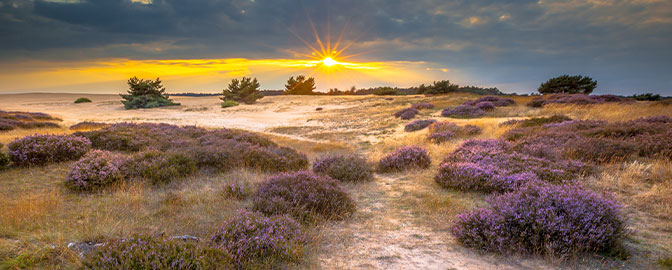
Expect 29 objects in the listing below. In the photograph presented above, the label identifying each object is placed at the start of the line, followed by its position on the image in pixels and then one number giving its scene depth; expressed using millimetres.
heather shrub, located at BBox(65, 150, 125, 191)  6100
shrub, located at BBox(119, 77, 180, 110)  43281
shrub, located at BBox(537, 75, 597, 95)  36628
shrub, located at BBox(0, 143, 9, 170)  7225
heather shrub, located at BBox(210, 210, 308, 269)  3572
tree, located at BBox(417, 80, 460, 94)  48653
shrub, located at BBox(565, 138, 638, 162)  7828
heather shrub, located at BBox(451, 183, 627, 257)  3734
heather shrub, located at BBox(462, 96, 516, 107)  25712
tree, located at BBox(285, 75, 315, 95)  75750
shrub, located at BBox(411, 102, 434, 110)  28344
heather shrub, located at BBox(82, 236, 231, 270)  2959
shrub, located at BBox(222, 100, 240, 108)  45750
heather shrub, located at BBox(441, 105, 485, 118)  21719
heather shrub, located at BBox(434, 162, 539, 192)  6270
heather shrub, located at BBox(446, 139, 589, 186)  6613
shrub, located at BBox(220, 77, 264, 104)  52500
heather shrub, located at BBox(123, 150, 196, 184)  6941
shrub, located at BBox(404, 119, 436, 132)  17719
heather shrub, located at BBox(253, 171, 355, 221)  5148
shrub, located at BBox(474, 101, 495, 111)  23995
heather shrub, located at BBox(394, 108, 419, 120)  23139
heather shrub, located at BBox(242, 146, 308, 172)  8984
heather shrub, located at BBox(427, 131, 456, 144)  12946
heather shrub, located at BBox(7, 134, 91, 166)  7464
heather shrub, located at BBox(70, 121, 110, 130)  16875
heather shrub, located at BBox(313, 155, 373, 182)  7978
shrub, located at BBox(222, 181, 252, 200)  6105
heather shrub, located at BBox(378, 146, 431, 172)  9102
